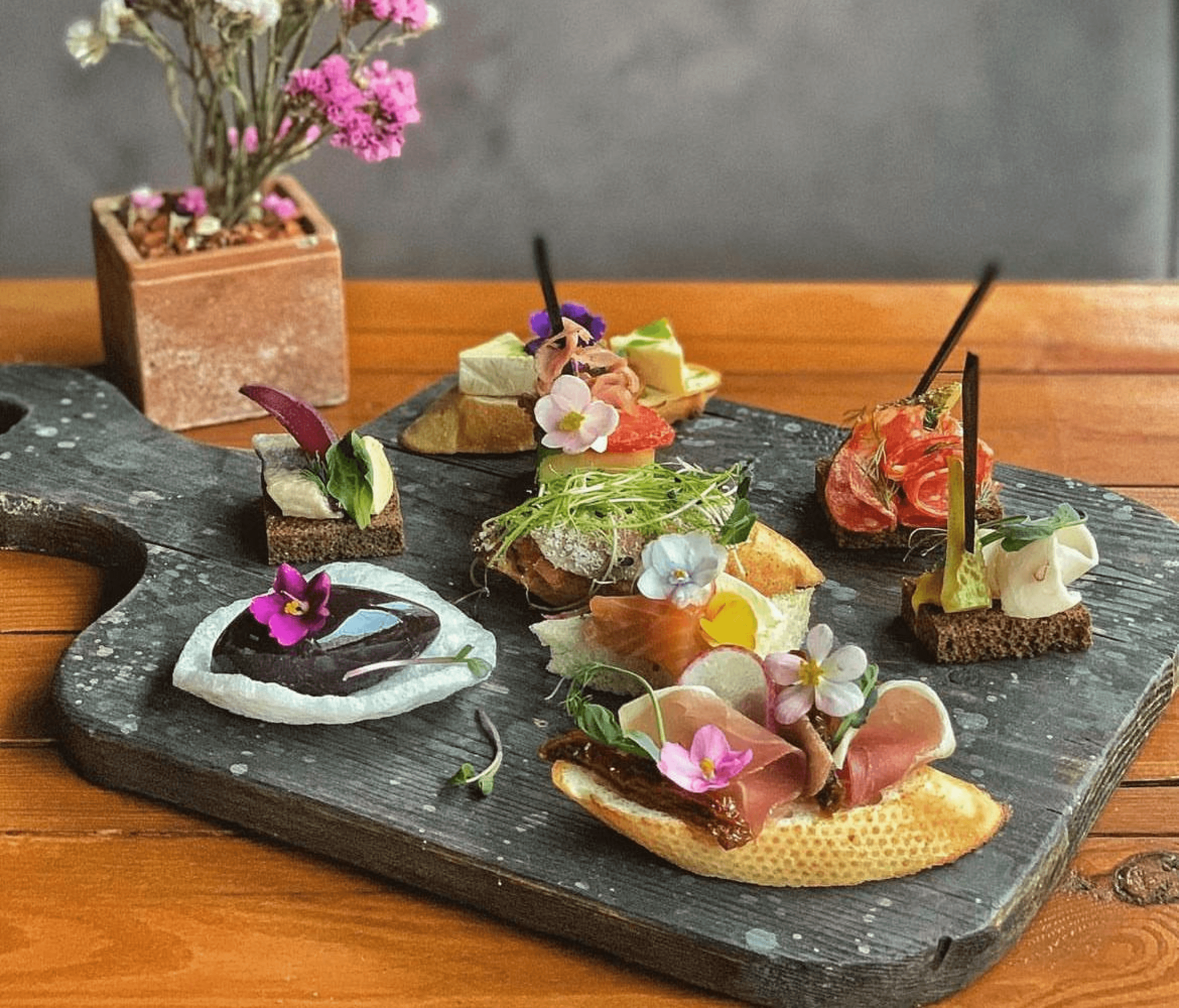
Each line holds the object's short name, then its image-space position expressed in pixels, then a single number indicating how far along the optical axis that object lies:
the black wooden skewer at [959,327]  0.65
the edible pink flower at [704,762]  0.60
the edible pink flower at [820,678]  0.60
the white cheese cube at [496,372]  0.79
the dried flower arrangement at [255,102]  0.80
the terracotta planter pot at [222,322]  0.83
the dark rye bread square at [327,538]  0.73
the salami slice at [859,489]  0.73
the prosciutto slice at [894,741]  0.60
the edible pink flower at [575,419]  0.73
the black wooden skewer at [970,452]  0.66
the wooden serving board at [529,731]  0.59
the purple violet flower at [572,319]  0.79
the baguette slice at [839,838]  0.60
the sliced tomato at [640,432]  0.74
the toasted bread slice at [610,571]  0.71
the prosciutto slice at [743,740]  0.60
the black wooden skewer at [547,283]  0.74
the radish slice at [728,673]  0.63
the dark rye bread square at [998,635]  0.68
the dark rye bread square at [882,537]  0.74
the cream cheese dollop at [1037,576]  0.67
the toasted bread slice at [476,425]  0.80
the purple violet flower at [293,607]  0.65
